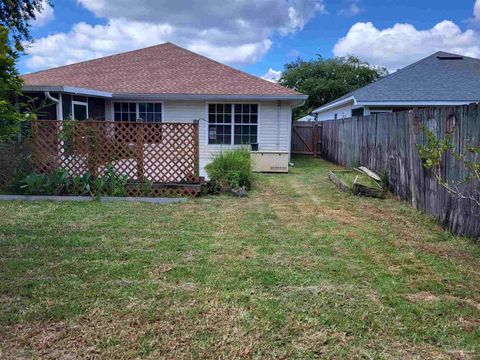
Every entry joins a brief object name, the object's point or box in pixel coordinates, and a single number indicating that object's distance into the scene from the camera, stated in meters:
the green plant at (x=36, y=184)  7.46
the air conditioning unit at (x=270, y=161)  12.40
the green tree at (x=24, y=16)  10.26
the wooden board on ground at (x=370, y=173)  8.66
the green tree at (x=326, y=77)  37.02
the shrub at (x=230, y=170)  8.52
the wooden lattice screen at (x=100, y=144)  7.82
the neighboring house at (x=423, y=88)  15.02
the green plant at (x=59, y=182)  7.60
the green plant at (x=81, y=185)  7.60
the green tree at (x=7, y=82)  3.75
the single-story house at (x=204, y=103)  13.59
